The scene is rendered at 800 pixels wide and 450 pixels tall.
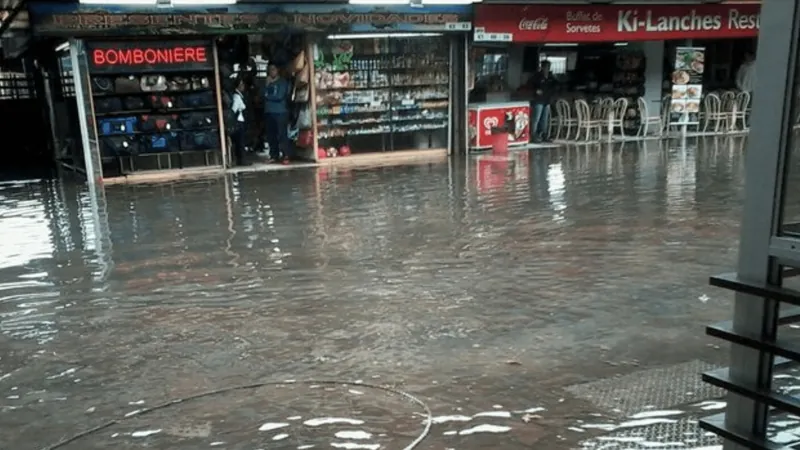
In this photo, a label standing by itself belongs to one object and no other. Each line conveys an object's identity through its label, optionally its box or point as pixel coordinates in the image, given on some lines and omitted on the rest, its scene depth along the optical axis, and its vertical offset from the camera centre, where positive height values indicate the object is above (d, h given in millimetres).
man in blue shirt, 12273 -177
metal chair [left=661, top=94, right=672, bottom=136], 15555 -397
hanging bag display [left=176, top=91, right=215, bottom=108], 11422 +99
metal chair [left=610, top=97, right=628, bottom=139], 14828 -413
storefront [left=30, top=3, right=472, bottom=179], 10758 +431
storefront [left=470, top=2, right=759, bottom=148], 13594 +951
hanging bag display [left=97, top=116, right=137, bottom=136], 10938 -258
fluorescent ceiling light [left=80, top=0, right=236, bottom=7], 10380 +1544
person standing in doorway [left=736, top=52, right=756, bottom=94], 16250 +297
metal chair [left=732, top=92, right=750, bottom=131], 15844 -413
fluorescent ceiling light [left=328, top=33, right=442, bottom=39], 12295 +1121
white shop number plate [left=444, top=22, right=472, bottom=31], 12586 +1262
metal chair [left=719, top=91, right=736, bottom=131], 15695 -333
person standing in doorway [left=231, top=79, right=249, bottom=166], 12172 -410
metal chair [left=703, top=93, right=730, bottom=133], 15664 -448
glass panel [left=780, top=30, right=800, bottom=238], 1832 -245
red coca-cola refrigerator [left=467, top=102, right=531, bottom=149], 13555 -456
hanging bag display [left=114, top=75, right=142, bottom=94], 10891 +353
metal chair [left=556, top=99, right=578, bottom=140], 15039 -443
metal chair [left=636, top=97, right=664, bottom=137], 15519 -583
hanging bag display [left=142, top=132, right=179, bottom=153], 11336 -557
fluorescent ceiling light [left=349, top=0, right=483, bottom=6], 11878 +1641
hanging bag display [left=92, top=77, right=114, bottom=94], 10758 +357
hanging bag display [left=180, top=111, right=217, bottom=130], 11477 -219
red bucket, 13672 -857
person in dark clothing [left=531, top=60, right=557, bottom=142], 15156 -72
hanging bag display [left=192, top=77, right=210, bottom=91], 11430 +364
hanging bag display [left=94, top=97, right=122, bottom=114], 10867 +68
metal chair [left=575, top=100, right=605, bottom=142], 14656 -524
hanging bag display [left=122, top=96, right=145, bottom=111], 11070 +78
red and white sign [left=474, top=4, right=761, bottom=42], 13162 +1404
